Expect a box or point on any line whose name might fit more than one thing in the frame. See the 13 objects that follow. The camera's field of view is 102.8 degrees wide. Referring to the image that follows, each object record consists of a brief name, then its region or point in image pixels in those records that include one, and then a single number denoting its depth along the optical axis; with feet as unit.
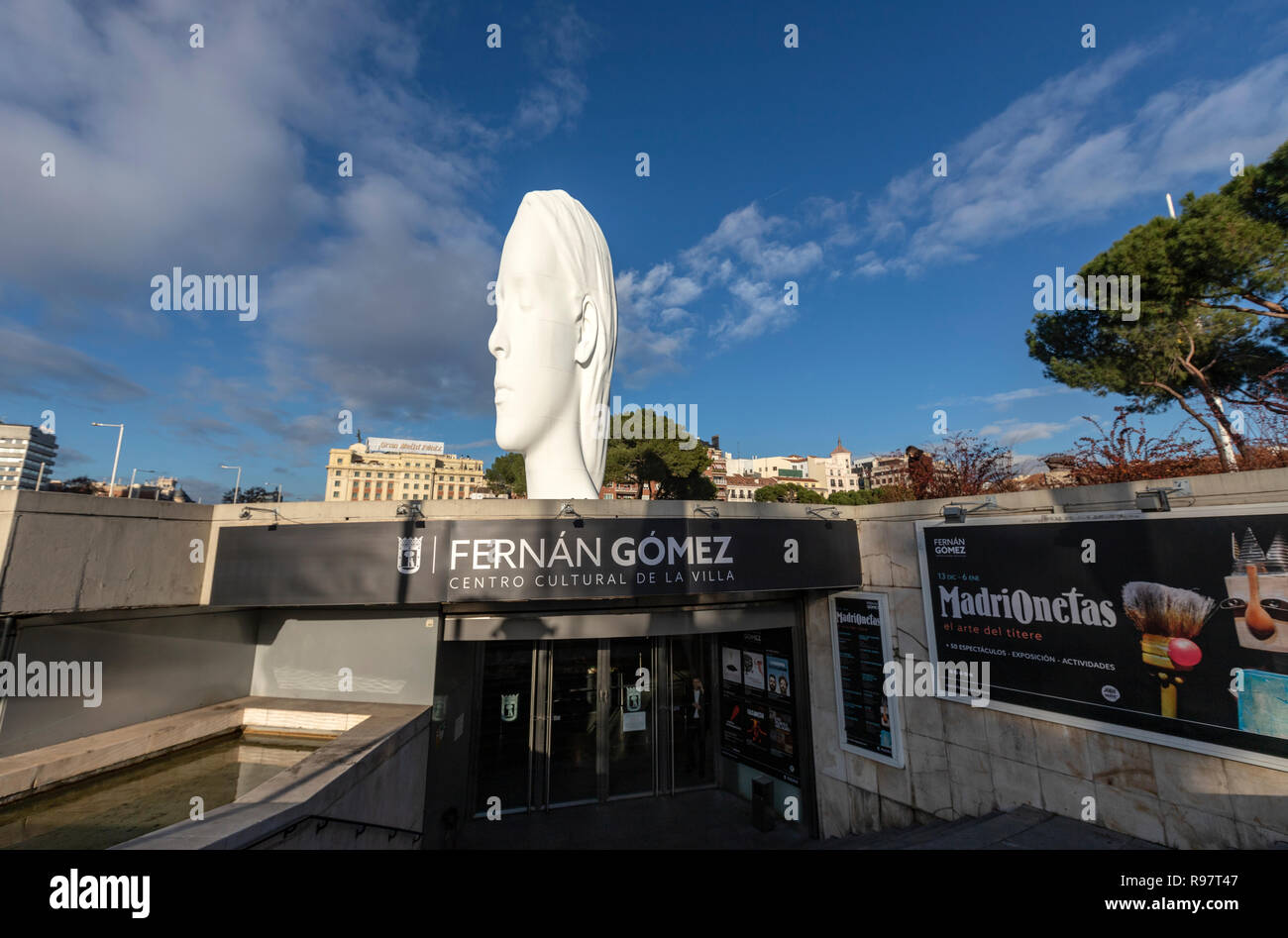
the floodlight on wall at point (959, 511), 23.73
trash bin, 30.12
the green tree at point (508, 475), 144.46
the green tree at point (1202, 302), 43.62
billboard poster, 16.16
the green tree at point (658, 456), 124.36
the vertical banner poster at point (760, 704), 31.19
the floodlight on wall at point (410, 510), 22.15
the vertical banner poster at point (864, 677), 26.08
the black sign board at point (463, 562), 21.54
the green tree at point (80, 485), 79.60
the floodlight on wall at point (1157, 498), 17.96
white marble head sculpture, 31.86
